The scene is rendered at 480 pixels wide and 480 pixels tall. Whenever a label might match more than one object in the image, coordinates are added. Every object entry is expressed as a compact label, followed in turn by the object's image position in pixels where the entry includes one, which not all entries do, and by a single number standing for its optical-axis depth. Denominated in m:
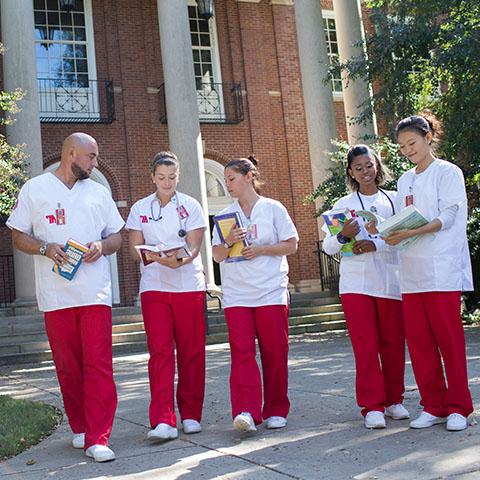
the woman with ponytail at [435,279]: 4.50
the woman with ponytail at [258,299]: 4.84
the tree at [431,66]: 10.88
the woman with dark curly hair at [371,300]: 4.74
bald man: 4.47
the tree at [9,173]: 10.36
